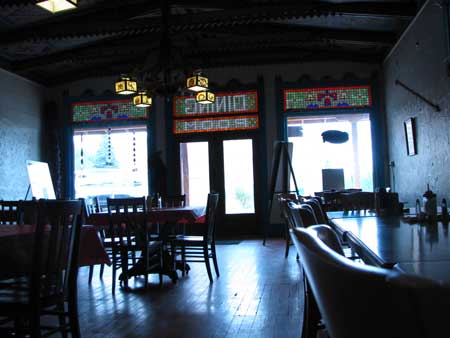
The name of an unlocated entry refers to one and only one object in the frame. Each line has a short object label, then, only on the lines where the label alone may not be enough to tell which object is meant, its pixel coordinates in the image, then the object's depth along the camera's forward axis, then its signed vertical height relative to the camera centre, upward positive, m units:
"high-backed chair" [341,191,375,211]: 3.80 -0.14
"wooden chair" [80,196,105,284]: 4.57 -0.20
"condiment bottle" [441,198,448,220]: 2.39 -0.17
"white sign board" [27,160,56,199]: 8.13 +0.30
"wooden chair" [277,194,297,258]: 5.15 -0.77
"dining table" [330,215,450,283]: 1.09 -0.22
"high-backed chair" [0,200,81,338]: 2.00 -0.44
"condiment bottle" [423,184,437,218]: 2.45 -0.13
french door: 8.62 +0.20
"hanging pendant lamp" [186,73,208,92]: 5.50 +1.40
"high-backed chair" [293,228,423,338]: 0.51 -0.15
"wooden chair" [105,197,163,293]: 4.21 -0.40
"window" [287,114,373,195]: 8.40 +0.69
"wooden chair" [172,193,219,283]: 4.59 -0.55
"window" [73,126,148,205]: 8.93 +0.66
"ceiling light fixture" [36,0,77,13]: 3.91 +1.77
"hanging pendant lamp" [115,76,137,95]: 5.44 +1.37
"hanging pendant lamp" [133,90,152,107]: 5.83 +1.29
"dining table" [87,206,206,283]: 4.47 -0.31
